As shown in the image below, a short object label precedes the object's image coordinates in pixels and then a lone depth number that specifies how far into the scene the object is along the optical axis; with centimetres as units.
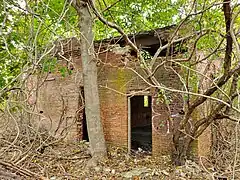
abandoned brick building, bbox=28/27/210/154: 884
